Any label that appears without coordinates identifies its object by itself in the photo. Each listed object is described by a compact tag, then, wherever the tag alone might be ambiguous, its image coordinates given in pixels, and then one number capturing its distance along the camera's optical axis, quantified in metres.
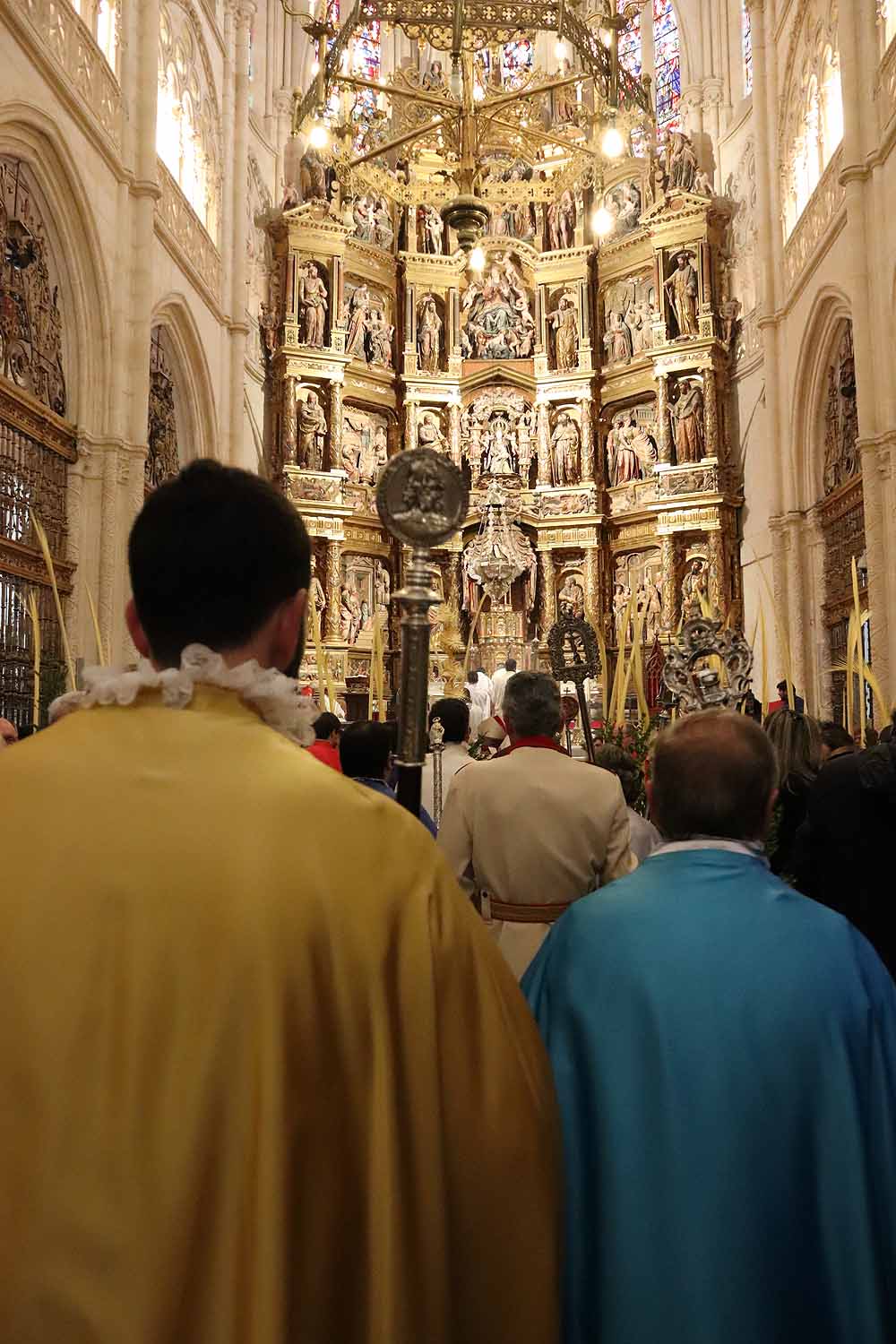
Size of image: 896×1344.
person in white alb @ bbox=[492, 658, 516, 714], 14.39
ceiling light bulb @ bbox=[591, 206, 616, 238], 12.19
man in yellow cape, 1.23
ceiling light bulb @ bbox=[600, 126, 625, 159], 9.24
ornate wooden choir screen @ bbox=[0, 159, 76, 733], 11.29
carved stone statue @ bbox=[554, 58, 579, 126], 21.83
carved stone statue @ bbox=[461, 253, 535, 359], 23.44
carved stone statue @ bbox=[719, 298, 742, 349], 20.95
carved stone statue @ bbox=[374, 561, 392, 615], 22.36
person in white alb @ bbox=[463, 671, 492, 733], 14.67
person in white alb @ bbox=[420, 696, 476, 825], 5.78
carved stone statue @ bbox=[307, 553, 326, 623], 20.30
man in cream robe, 3.78
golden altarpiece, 20.94
